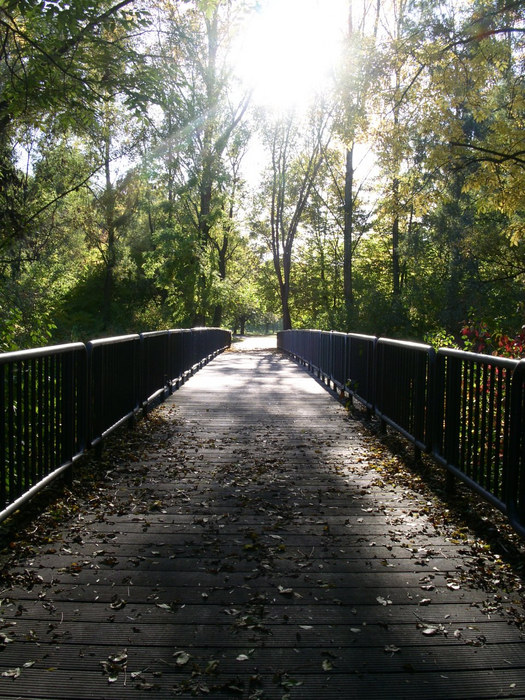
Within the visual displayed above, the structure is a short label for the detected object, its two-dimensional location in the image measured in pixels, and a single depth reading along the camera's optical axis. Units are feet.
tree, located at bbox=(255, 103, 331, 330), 112.06
